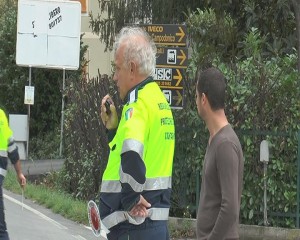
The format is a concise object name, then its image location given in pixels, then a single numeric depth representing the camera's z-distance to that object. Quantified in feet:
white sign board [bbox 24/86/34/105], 75.92
